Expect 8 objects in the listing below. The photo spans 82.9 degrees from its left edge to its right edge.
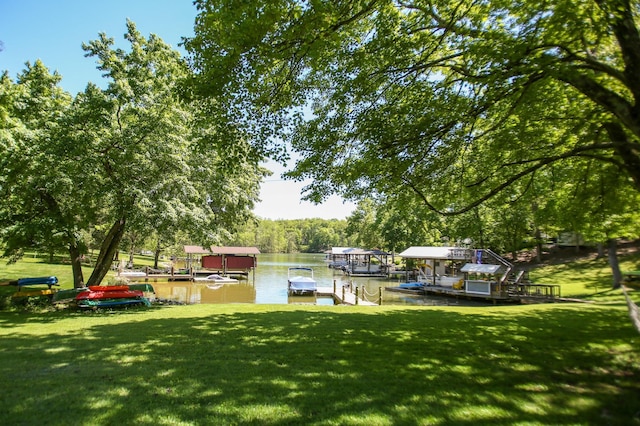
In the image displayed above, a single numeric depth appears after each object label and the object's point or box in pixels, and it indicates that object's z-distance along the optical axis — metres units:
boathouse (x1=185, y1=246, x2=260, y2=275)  46.81
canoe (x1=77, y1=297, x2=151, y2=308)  13.32
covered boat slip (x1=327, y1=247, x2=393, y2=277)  52.56
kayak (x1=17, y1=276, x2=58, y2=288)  15.02
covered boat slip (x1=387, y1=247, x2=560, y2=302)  25.17
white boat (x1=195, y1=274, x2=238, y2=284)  38.84
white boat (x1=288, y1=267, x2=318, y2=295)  30.17
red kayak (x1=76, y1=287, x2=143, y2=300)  13.44
